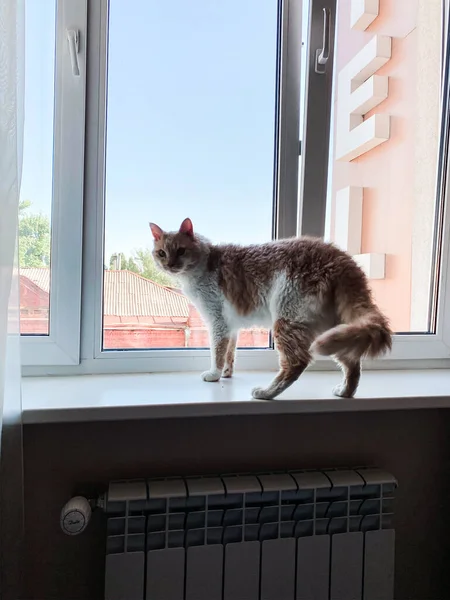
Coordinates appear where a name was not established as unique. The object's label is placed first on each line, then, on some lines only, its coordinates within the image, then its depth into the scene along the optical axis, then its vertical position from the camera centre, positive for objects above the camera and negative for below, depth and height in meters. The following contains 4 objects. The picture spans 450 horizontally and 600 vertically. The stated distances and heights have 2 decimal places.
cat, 0.87 -0.05
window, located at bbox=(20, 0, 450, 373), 1.11 +0.38
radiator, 0.88 -0.58
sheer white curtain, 0.68 -0.04
